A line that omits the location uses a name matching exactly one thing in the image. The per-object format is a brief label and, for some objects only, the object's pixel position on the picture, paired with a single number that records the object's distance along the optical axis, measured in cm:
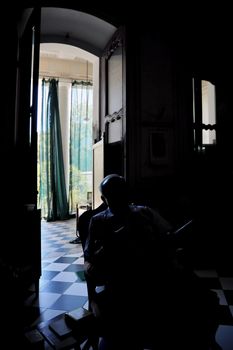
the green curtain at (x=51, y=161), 754
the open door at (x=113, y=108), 356
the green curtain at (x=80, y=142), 798
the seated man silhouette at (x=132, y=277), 126
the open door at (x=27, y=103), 268
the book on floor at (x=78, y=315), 122
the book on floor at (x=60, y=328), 118
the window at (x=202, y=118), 367
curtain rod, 766
